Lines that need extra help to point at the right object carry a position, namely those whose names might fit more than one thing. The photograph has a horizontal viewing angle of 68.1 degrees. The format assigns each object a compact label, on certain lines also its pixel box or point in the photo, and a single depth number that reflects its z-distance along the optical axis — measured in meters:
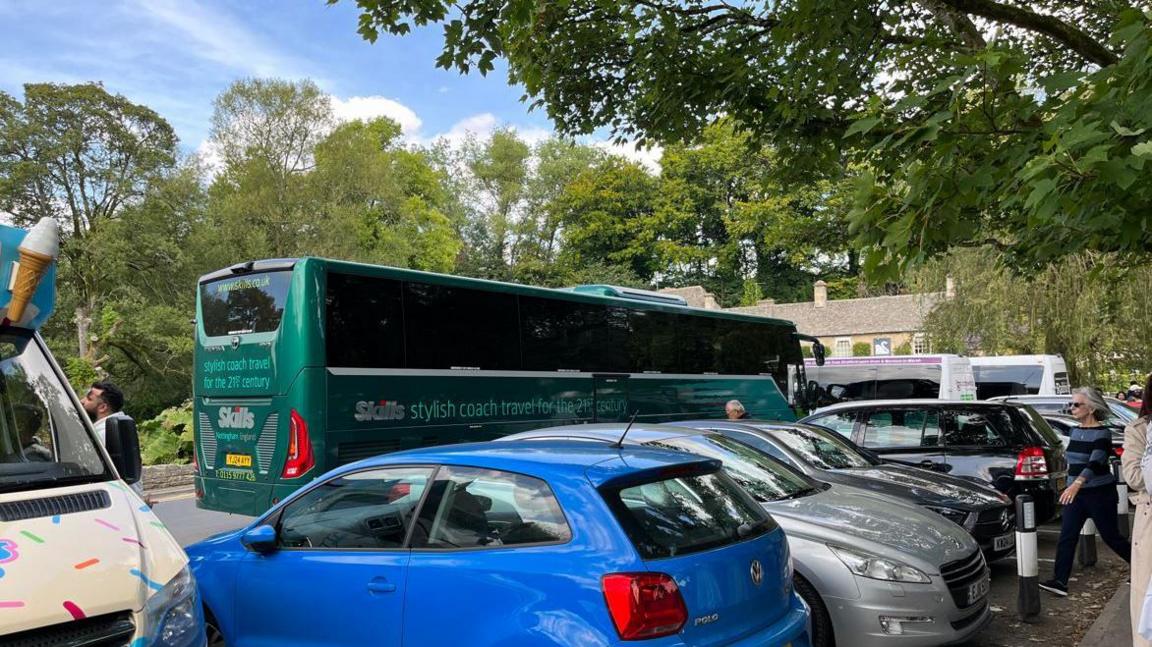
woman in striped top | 6.98
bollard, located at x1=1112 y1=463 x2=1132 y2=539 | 8.56
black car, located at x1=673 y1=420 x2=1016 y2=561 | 7.27
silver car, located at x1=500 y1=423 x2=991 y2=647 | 5.11
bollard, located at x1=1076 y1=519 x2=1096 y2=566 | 8.42
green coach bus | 8.90
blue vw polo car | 3.51
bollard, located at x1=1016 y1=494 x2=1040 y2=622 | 6.41
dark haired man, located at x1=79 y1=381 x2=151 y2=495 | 6.70
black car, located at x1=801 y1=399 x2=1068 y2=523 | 9.11
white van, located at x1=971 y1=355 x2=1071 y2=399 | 25.47
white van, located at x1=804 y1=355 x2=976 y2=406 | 24.73
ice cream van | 2.93
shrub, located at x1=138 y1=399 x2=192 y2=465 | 17.78
